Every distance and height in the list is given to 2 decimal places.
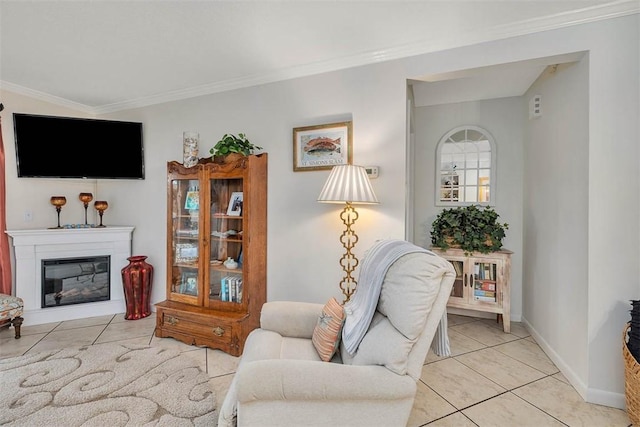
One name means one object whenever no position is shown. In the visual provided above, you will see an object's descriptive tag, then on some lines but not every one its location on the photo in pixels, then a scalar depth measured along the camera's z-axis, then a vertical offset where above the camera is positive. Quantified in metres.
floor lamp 2.14 +0.16
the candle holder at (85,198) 3.45 +0.12
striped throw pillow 1.63 -0.70
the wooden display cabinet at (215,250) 2.59 -0.40
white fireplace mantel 3.07 -0.53
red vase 3.21 -0.85
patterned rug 1.71 -1.22
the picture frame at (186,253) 2.86 -0.44
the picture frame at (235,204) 2.71 +0.04
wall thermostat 2.43 +0.31
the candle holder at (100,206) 3.47 +0.02
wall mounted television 3.11 +0.67
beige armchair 1.24 -0.72
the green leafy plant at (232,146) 2.66 +0.57
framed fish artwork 2.57 +0.56
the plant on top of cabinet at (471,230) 3.04 -0.22
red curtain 3.00 -0.40
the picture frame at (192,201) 2.82 +0.07
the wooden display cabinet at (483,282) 3.00 -0.76
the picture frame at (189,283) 2.83 -0.73
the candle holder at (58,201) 3.30 +0.08
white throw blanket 1.50 -0.50
